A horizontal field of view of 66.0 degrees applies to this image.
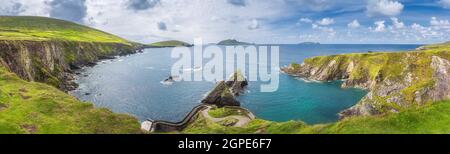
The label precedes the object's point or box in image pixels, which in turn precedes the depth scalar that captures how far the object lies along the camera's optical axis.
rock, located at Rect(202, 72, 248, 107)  92.19
